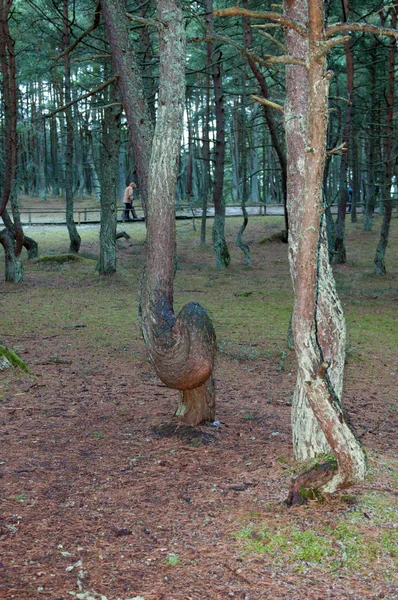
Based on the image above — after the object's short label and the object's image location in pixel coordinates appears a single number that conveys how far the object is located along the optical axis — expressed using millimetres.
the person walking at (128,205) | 30544
